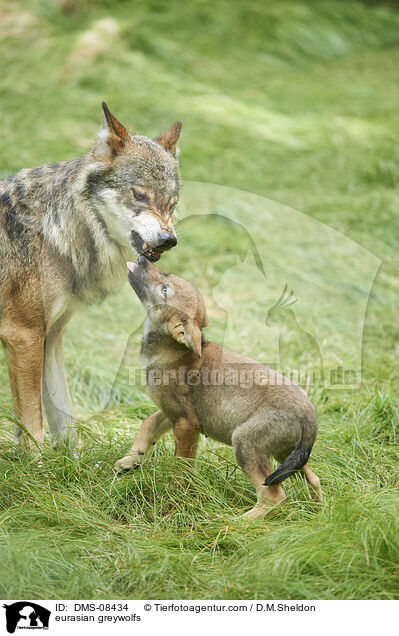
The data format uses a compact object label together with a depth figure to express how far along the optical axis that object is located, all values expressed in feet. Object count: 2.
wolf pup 25.61
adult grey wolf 29.45
